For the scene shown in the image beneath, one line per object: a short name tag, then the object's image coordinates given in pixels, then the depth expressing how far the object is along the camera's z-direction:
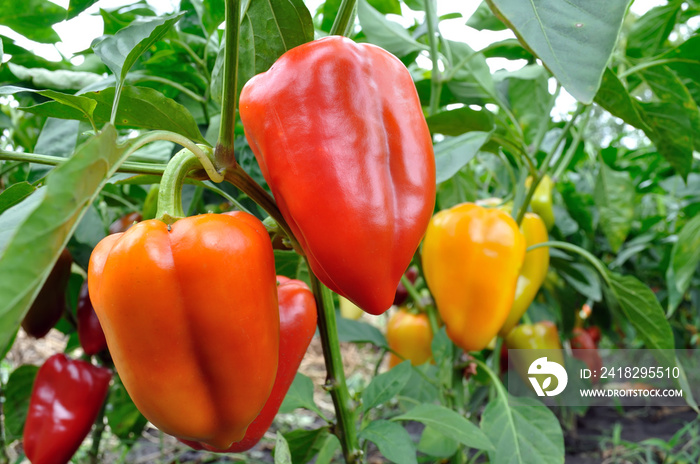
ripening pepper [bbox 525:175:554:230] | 1.14
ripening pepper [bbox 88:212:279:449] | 0.37
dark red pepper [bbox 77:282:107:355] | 0.85
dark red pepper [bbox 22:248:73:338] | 0.81
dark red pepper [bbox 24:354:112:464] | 0.82
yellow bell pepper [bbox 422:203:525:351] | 0.76
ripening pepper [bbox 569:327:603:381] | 1.46
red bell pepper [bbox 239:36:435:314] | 0.36
